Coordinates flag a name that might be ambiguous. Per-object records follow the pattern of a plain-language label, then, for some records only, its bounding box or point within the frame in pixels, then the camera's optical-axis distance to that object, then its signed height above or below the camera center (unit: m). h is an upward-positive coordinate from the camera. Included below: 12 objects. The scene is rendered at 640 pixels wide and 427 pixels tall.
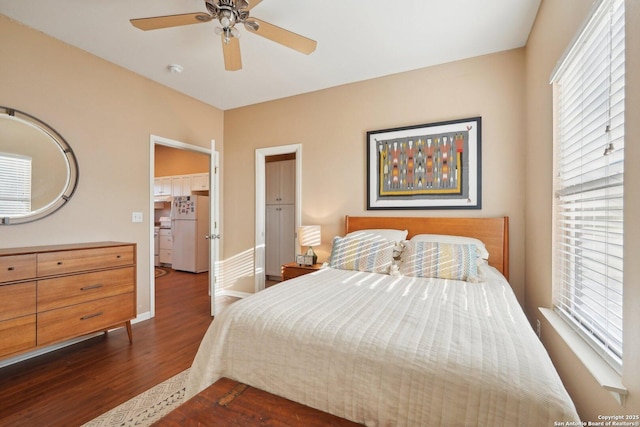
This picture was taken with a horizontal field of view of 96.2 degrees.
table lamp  3.21 -0.29
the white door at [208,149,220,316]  3.33 -0.15
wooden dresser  1.97 -0.62
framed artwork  2.79 +0.50
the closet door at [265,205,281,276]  4.88 -0.47
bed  0.88 -0.51
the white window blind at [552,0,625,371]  1.12 +0.16
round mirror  2.27 +0.37
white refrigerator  5.82 -0.41
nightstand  3.04 -0.60
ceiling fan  1.84 +1.26
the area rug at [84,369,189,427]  1.65 -1.20
